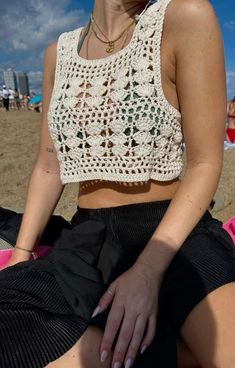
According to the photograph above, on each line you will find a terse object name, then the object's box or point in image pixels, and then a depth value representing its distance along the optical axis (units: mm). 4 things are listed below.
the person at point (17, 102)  26238
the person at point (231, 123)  7668
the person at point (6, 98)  21359
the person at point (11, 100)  24509
